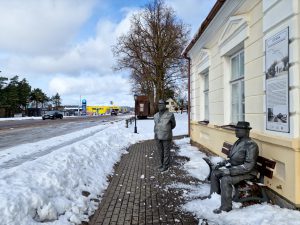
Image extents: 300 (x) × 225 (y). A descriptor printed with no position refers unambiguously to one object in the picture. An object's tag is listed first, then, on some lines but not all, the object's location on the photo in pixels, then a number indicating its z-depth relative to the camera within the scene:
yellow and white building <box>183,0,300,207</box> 2.95
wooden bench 3.23
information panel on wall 3.04
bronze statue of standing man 5.76
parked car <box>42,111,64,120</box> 34.99
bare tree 24.13
